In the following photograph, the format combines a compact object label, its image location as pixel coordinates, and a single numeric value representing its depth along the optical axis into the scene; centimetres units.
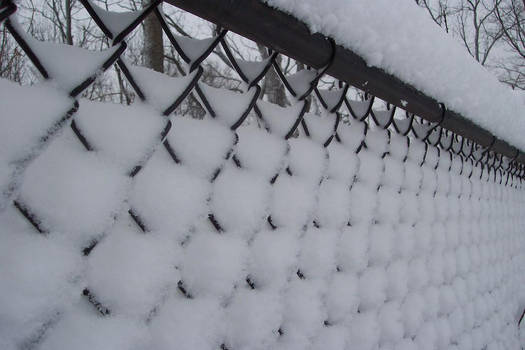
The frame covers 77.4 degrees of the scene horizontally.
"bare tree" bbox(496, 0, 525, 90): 961
